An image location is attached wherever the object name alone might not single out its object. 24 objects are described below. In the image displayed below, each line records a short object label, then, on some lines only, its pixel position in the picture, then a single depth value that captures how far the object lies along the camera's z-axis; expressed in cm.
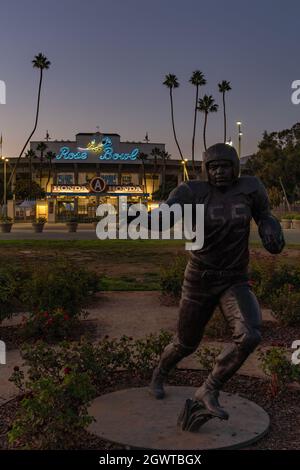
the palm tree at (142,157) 8456
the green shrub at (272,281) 1009
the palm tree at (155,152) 8728
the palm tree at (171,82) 6781
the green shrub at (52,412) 389
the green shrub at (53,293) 852
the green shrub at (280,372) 532
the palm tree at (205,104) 6538
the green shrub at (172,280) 1085
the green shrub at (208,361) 590
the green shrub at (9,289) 809
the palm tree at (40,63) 5528
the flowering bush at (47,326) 774
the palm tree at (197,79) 6188
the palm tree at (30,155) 8359
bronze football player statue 424
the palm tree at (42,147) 8438
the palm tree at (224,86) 6438
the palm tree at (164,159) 7969
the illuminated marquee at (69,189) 6888
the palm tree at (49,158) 8293
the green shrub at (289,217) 4212
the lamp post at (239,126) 3850
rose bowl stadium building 7369
